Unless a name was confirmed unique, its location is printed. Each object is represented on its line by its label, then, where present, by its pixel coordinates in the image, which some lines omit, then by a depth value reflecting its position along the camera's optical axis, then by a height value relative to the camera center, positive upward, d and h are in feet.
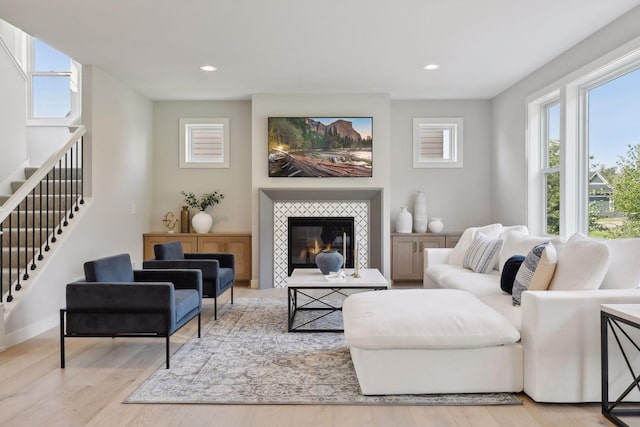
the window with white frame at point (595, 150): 12.75 +2.05
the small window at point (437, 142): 22.35 +3.55
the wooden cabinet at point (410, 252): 20.93 -1.66
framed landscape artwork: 20.58 +3.09
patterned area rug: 8.61 -3.40
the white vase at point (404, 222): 21.34 -0.30
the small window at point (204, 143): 22.58 +3.57
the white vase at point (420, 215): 21.68 +0.02
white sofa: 8.38 -2.38
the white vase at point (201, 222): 21.62 -0.32
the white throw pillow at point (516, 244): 13.17 -0.85
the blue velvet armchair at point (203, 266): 15.12 -1.66
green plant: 22.12 +0.74
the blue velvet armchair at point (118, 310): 10.36 -2.14
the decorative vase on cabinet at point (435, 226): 21.39 -0.49
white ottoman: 8.59 -2.60
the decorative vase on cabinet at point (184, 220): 21.98 -0.23
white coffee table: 12.93 -1.91
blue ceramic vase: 14.24 -1.44
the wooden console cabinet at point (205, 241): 21.15 -1.19
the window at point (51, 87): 21.38 +5.98
